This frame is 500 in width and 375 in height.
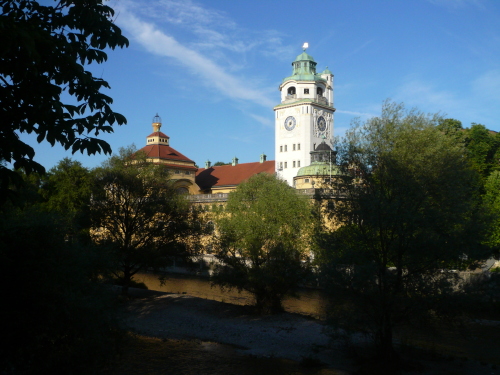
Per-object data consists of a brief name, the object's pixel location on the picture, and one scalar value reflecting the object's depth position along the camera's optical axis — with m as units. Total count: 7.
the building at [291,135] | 69.56
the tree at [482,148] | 38.69
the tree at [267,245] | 24.44
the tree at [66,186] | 41.50
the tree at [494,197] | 32.53
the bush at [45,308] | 10.38
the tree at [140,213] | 29.09
